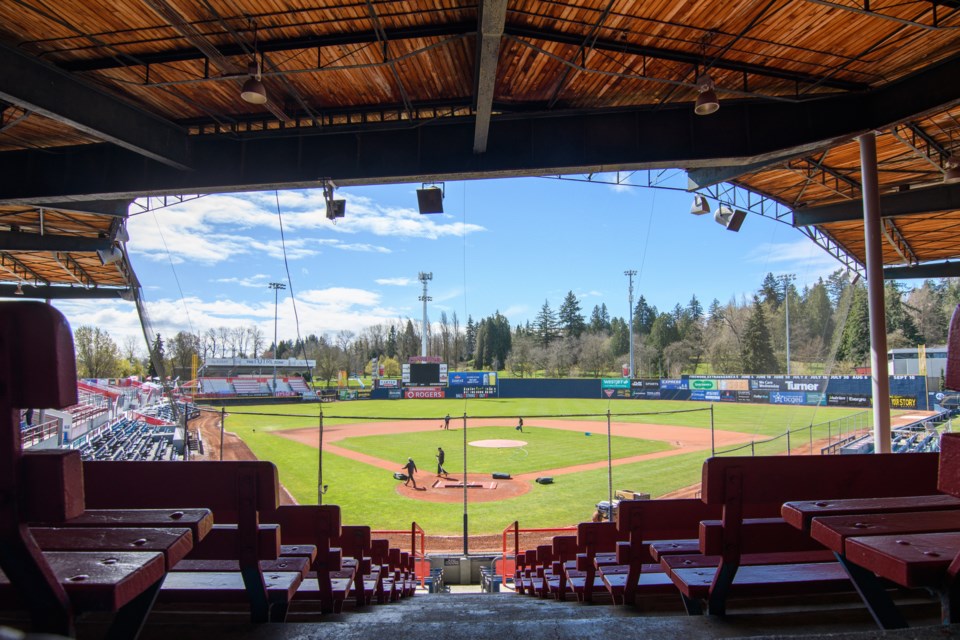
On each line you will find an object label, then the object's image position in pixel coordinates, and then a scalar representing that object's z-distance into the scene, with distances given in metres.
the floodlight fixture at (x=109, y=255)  17.27
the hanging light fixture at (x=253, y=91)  7.04
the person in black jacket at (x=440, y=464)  21.02
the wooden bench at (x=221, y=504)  2.38
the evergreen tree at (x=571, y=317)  94.56
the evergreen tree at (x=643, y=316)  92.79
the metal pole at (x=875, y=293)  9.23
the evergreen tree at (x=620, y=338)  82.06
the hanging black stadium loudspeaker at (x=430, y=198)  11.72
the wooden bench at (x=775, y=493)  2.43
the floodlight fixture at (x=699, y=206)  14.82
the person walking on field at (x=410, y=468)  19.56
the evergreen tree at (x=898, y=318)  54.06
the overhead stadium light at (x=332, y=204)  10.83
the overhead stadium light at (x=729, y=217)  14.82
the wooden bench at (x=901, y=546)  1.55
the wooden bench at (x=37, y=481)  1.31
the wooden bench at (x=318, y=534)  3.07
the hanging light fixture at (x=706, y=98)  7.50
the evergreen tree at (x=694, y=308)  96.41
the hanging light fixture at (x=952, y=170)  10.53
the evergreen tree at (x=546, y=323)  95.46
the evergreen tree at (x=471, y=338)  91.21
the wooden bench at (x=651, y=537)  3.12
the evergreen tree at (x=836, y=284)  62.94
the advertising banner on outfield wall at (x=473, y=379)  52.34
